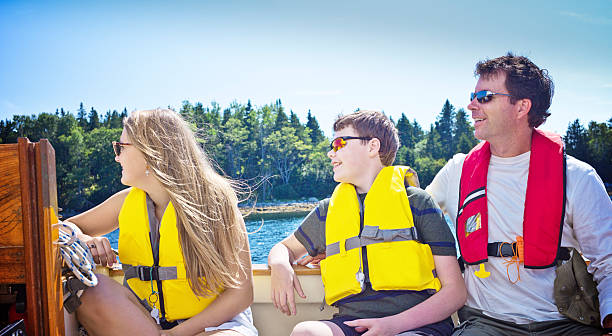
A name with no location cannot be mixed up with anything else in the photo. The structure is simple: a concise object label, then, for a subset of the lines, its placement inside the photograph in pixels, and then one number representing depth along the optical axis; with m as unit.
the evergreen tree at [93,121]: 68.37
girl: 2.15
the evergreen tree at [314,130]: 76.31
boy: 2.02
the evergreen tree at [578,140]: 59.00
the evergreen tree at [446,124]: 73.38
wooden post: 1.58
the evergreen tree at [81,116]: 70.44
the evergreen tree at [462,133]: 67.50
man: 2.12
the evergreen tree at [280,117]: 70.94
